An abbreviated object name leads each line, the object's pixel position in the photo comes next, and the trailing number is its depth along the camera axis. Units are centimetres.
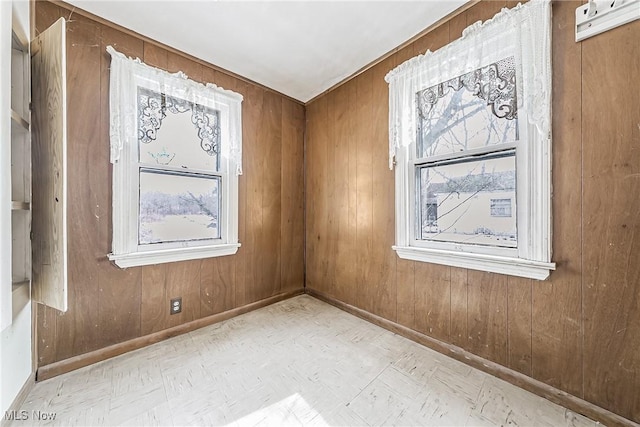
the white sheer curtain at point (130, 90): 185
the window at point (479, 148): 146
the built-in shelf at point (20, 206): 133
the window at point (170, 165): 190
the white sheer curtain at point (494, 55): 142
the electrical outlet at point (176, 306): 217
